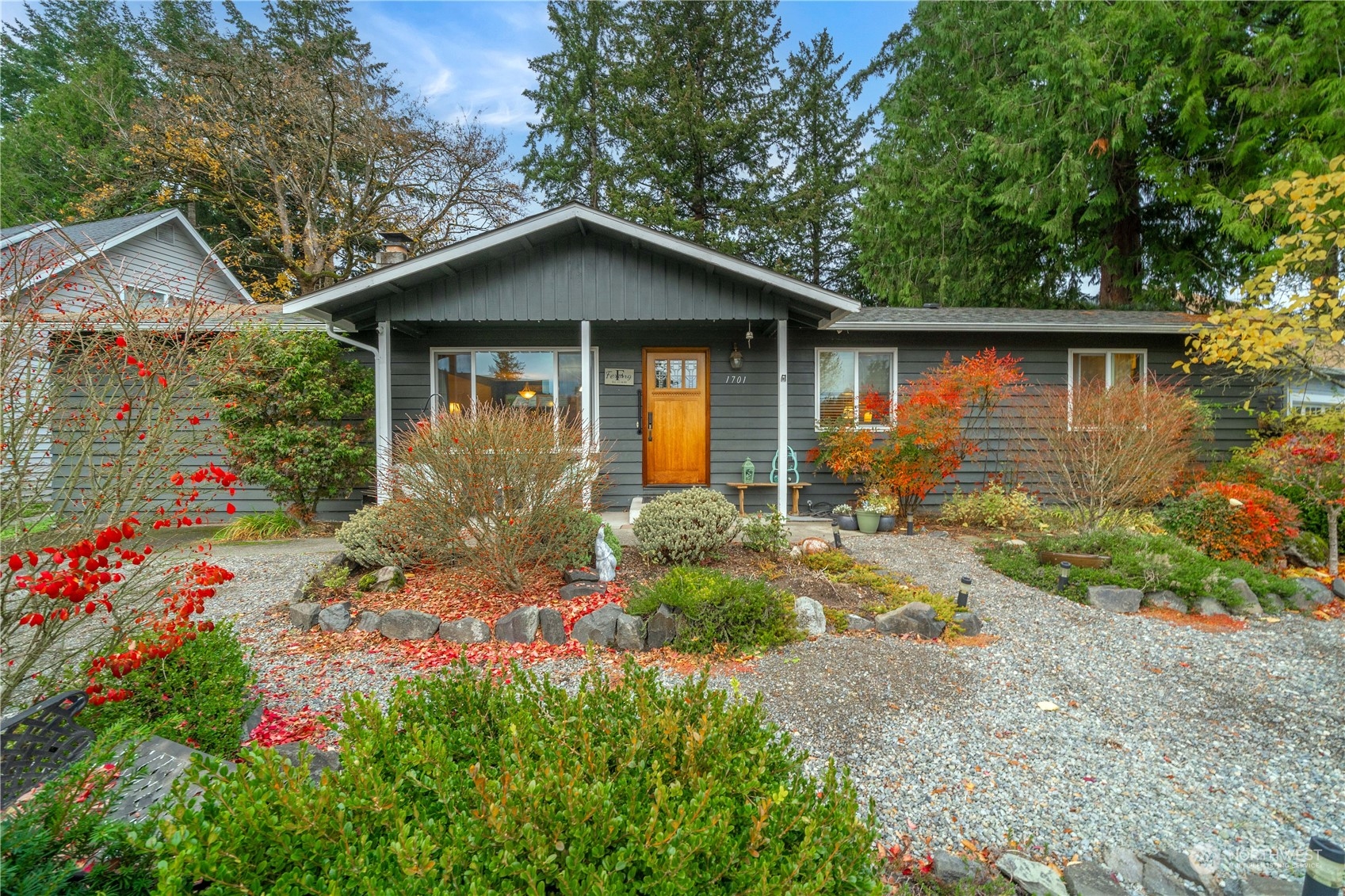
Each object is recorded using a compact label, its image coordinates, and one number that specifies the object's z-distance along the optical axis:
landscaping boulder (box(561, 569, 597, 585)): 4.33
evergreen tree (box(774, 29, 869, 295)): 17.03
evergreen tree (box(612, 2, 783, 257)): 16.17
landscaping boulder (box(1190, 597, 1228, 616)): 4.38
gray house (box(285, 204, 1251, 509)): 7.91
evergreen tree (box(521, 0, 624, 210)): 17.39
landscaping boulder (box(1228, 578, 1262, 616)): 4.40
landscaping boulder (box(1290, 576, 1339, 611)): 4.61
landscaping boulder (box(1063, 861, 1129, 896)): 1.80
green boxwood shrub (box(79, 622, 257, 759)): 2.12
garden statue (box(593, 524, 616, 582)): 4.38
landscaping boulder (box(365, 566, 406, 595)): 4.44
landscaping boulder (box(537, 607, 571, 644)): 3.75
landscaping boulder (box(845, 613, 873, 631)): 3.88
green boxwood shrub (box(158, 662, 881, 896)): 1.02
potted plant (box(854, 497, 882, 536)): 7.05
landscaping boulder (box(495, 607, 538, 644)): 3.76
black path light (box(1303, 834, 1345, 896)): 1.58
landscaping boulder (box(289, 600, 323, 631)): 3.94
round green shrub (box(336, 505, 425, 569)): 4.56
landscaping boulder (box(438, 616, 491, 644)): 3.79
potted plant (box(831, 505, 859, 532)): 7.20
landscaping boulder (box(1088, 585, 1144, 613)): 4.45
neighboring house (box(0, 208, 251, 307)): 9.65
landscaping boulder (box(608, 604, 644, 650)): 3.66
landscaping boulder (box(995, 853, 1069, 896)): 1.78
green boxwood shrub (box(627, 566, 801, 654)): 3.57
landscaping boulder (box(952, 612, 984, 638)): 3.88
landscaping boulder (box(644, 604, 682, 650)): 3.67
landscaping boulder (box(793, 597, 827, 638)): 3.79
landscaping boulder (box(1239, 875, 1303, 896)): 1.84
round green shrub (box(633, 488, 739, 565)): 4.61
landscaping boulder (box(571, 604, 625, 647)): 3.71
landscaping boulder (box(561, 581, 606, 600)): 4.17
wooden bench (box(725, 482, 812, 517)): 7.72
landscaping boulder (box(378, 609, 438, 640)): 3.83
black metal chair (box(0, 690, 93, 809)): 1.75
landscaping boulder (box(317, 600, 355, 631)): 3.92
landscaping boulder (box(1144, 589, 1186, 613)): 4.42
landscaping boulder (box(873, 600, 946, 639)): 3.82
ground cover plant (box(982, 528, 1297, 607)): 4.48
